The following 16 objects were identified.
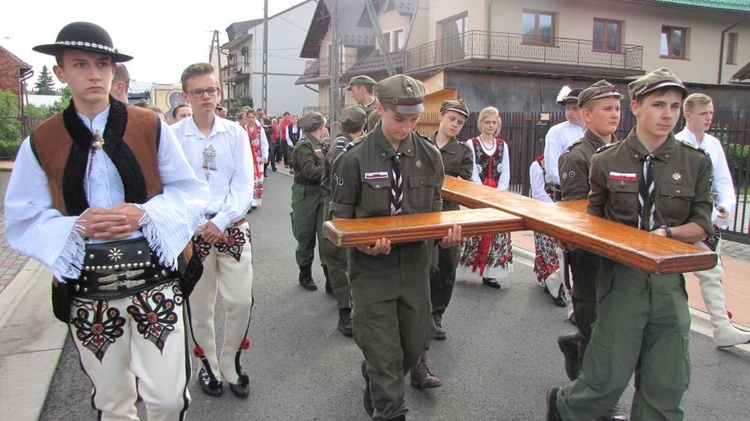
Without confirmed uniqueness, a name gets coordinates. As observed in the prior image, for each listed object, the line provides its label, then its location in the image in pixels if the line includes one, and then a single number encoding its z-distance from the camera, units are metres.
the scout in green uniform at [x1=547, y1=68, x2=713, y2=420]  2.84
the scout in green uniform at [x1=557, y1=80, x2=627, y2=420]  3.47
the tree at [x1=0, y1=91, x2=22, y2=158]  24.59
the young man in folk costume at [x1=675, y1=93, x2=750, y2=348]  4.45
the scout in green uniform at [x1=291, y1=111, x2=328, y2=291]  6.21
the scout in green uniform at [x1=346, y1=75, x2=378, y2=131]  6.48
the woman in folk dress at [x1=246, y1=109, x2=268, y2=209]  11.24
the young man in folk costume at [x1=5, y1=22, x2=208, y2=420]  2.49
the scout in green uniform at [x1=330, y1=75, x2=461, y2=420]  3.27
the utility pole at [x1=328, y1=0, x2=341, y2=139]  14.46
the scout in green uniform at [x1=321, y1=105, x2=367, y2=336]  5.23
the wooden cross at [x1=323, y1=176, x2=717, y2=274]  2.39
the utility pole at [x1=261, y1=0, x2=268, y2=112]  27.78
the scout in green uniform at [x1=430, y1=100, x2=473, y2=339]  5.20
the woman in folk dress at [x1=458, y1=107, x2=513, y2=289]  6.38
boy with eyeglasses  3.81
